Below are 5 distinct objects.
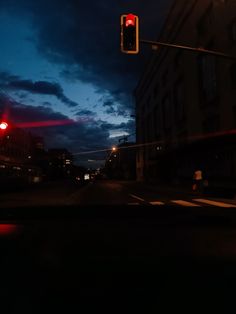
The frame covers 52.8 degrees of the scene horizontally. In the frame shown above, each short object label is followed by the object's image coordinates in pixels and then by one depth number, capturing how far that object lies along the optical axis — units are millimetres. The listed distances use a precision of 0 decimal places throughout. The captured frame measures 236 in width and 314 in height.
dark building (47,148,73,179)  73494
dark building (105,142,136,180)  61853
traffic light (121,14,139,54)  6960
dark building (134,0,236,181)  20120
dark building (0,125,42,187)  24283
